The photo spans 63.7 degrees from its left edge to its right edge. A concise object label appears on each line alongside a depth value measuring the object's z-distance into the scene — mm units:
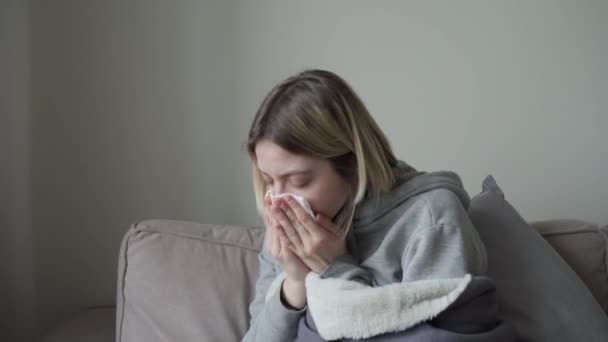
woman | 898
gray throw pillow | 986
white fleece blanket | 777
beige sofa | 1167
